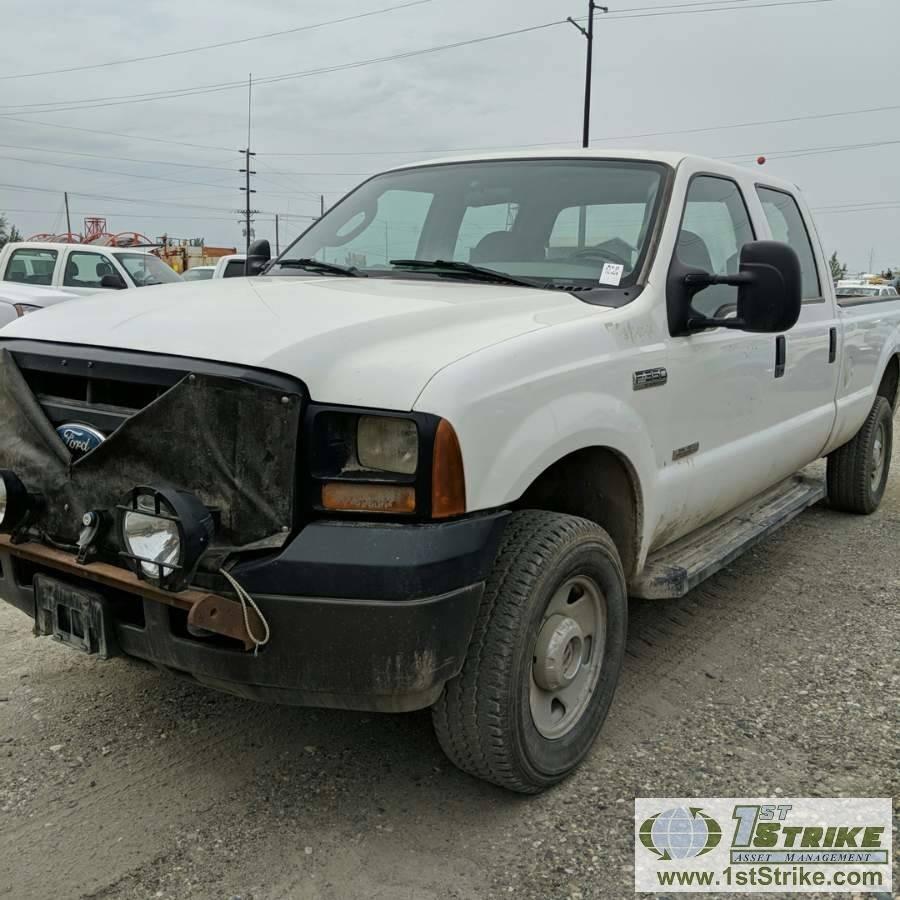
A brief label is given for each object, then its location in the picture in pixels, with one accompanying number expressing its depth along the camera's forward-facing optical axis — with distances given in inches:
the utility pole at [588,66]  845.0
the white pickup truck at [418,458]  91.8
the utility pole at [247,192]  2231.4
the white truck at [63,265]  464.8
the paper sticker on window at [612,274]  130.8
